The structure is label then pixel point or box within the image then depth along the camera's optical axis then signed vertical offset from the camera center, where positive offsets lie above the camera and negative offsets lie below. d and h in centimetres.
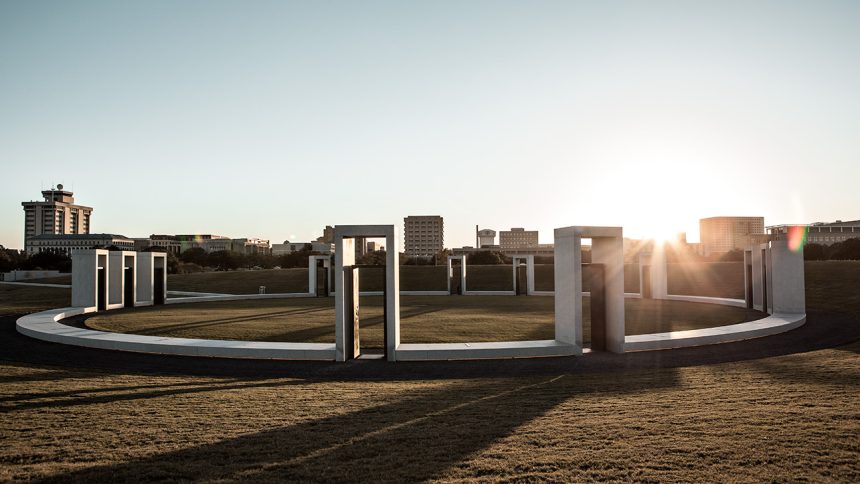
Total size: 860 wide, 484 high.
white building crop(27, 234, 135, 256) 18412 +573
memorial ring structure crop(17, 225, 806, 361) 1362 -240
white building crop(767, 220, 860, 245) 13338 +435
